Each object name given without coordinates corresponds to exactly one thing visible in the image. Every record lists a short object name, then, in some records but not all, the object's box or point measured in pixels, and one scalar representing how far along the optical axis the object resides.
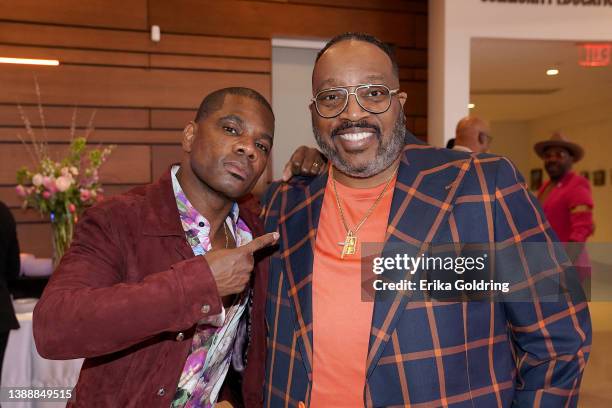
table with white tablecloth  2.69
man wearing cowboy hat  3.92
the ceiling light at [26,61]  4.40
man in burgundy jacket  1.06
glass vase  3.06
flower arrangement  3.05
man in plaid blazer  1.26
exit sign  5.43
